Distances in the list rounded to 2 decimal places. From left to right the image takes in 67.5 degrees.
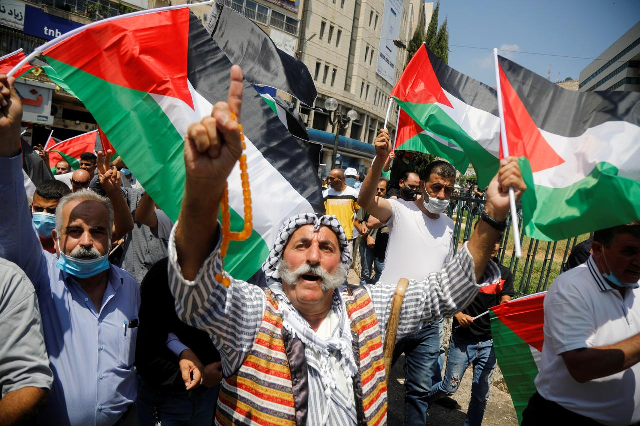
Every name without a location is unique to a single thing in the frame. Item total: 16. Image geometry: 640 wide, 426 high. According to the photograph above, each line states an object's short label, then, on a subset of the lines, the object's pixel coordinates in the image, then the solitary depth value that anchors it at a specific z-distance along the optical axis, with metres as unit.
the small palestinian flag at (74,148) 7.75
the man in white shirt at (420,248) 3.95
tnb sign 23.86
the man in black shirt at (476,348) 4.33
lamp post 13.93
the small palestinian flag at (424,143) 4.52
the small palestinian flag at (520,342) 3.28
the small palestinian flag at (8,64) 4.10
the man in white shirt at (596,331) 2.53
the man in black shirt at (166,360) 2.65
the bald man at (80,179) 5.02
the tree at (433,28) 39.52
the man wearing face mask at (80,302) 2.04
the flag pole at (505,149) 1.91
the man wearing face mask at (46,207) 3.33
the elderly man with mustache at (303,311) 1.62
